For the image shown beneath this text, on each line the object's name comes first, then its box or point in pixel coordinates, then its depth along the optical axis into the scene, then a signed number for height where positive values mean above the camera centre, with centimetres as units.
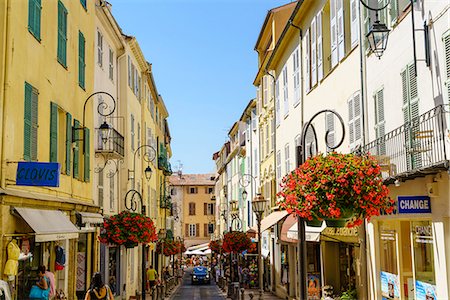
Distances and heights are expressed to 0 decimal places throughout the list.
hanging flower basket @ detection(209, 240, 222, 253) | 5322 -98
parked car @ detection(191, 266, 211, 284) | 5203 -341
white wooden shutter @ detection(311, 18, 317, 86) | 2145 +625
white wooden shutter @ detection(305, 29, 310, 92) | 2256 +628
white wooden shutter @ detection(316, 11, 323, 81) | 2052 +612
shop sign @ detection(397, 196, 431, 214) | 1123 +47
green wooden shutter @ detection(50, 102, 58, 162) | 1572 +269
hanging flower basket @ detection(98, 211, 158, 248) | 2109 +22
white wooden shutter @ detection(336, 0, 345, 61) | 1772 +589
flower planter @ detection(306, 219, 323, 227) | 941 +15
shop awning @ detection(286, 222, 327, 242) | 1842 -1
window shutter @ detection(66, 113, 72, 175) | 1744 +276
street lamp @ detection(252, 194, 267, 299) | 2279 +99
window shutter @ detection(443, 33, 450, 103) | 1009 +277
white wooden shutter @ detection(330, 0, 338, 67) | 1867 +603
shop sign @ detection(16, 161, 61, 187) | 1226 +128
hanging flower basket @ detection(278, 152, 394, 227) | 912 +62
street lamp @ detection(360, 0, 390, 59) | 1126 +369
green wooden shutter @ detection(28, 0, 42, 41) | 1383 +502
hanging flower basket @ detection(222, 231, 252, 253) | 3500 -44
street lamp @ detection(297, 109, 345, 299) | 924 -33
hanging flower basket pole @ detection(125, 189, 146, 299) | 2271 -107
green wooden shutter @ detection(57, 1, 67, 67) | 1669 +554
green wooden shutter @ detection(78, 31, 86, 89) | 1923 +551
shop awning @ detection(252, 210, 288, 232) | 2503 +60
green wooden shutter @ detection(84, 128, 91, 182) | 1962 +256
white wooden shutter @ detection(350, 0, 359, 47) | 1619 +556
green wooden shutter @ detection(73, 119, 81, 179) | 1833 +253
